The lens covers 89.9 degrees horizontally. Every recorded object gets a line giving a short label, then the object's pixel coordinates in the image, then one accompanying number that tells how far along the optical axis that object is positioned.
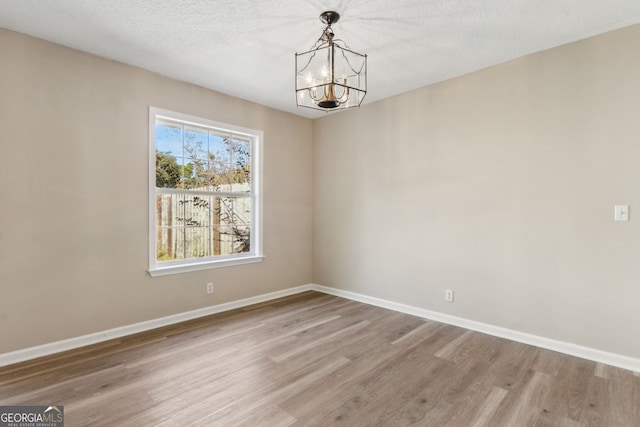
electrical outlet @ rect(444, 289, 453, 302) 3.49
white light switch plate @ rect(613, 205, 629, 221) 2.49
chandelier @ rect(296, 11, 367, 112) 2.17
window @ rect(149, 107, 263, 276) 3.45
